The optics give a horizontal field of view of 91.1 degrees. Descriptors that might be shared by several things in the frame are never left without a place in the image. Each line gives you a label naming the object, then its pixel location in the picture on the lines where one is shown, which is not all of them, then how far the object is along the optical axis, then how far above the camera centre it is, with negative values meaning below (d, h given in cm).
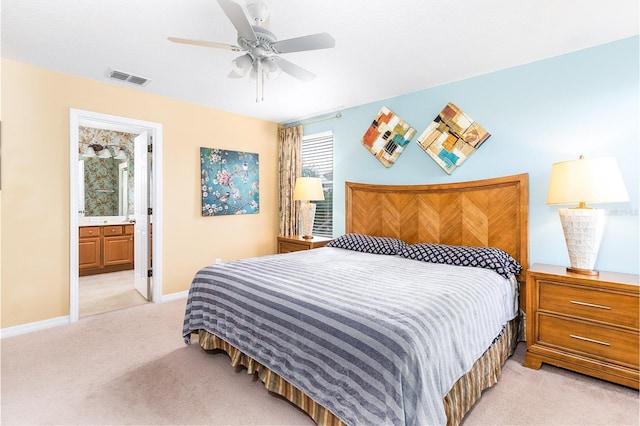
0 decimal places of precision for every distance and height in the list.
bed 138 -57
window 462 +65
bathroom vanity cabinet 521 -68
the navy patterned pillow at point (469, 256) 257 -40
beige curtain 491 +59
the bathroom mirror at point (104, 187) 591 +43
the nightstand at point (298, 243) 409 -44
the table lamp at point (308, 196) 422 +20
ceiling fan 188 +108
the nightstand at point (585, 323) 204 -77
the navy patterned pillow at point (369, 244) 342 -37
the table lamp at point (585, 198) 220 +11
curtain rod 441 +136
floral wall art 432 +41
